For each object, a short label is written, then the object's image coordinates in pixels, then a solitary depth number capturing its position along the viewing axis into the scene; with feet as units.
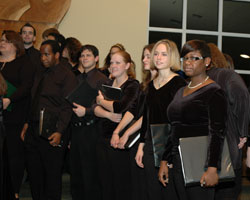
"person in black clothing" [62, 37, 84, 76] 14.22
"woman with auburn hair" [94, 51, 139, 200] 10.68
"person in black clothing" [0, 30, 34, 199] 12.00
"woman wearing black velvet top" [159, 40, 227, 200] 7.10
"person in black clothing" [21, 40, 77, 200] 11.66
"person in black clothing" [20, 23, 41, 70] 14.64
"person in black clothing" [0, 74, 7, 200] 9.74
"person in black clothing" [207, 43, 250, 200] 9.00
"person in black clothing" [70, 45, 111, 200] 11.65
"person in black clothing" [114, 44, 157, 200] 10.18
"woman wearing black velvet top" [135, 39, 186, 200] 8.62
